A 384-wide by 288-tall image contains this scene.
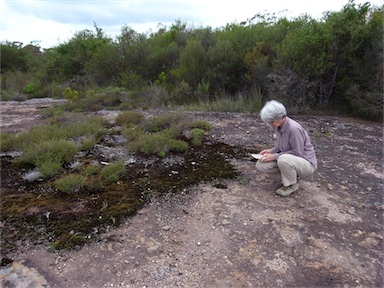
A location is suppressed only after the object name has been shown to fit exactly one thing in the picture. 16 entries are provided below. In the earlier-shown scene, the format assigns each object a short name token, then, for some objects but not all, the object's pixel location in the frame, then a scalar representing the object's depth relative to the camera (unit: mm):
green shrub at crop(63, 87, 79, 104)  8969
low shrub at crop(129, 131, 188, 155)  4711
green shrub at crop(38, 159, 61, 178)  3992
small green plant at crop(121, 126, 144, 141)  5371
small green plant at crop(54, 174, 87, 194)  3613
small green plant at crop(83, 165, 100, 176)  3997
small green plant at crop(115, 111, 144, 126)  6461
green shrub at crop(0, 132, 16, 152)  4938
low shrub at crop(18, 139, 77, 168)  4300
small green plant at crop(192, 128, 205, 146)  5156
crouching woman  3277
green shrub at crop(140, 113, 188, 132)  5887
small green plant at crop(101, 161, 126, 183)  3879
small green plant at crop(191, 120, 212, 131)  6000
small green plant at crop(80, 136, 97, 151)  4922
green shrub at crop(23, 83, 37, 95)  12102
